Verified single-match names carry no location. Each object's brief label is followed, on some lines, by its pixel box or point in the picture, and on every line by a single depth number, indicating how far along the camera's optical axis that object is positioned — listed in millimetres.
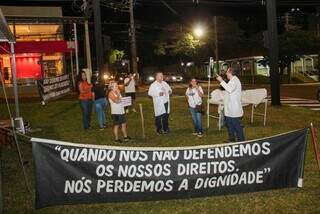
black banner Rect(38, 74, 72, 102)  16138
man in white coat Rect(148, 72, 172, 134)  11463
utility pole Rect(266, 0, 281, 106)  17231
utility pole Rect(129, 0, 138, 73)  35799
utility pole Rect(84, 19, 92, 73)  23925
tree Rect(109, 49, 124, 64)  53722
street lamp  51701
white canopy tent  7747
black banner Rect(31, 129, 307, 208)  5376
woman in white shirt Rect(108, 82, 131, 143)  10482
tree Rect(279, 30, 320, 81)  41263
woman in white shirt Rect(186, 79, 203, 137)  10971
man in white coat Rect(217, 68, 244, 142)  8792
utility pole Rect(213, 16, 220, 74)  46217
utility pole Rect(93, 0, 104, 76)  15677
